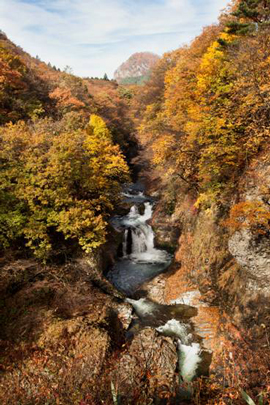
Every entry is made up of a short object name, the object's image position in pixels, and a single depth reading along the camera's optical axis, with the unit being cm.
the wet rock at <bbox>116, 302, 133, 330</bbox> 1173
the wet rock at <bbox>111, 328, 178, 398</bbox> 718
